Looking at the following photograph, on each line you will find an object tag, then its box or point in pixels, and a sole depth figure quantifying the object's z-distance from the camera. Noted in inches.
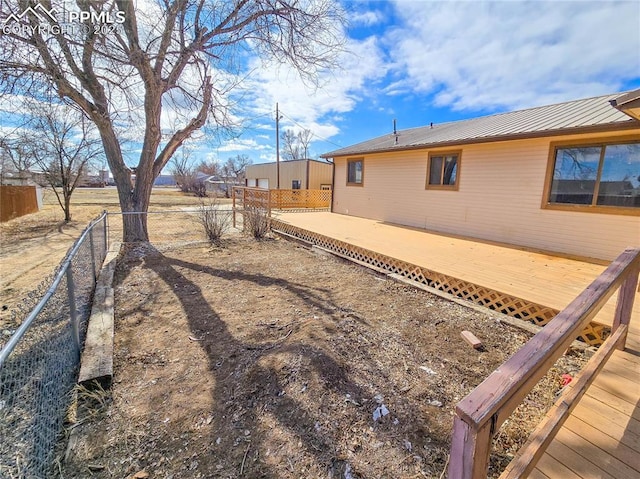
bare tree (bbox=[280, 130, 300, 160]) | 1733.5
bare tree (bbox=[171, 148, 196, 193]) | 1501.0
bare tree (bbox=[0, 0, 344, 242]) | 189.8
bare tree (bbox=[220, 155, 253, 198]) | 1846.7
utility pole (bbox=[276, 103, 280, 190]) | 834.2
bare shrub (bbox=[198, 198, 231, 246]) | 304.2
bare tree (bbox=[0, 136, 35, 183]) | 374.9
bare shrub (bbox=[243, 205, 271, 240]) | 340.5
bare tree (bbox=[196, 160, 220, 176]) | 2384.4
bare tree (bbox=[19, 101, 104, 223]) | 438.6
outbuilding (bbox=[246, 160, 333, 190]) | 813.9
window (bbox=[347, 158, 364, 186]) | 406.9
